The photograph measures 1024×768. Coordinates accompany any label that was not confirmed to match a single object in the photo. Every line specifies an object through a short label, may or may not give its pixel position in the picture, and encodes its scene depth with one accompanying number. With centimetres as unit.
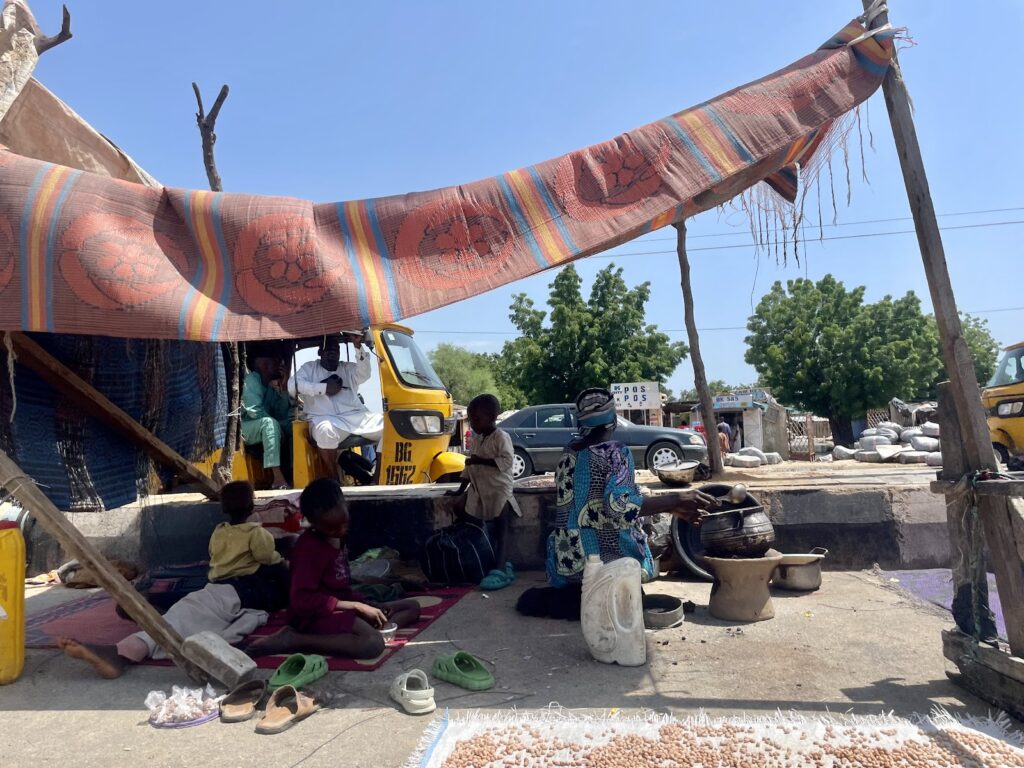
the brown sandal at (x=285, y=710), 282
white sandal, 293
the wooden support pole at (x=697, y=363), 753
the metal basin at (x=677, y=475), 665
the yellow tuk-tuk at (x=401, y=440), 645
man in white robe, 629
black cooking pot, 417
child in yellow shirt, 433
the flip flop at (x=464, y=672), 320
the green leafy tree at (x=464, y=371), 4131
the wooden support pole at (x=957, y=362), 283
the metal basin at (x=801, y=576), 471
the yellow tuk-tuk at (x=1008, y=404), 1004
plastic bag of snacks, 294
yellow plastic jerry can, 347
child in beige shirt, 526
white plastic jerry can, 342
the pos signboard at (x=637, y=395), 1639
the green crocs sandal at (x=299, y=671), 318
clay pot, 409
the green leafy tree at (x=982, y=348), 4103
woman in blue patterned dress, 380
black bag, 519
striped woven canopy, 292
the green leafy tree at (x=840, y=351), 2673
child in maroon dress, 359
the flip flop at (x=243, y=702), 294
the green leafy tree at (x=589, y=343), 2273
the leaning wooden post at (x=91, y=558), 328
